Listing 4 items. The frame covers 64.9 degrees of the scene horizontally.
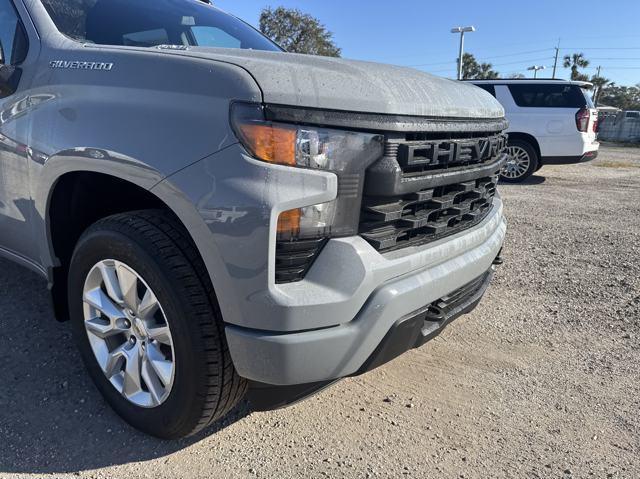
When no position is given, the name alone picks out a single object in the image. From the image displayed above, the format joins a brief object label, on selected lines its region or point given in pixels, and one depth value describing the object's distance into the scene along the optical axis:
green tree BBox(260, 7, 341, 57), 33.94
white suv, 9.17
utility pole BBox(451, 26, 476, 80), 28.23
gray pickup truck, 1.66
